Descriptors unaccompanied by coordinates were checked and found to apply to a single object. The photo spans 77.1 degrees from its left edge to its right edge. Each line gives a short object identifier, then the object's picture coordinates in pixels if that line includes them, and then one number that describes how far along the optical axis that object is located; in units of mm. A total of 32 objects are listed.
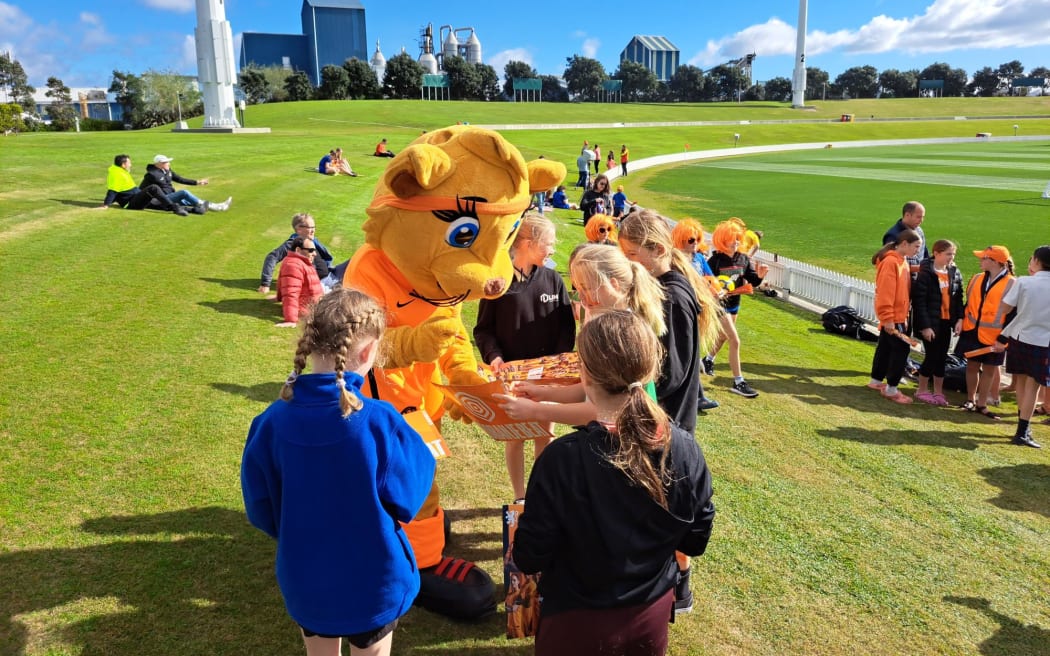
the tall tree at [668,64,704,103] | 137125
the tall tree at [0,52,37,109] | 89375
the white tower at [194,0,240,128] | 45125
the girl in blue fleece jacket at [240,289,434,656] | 2350
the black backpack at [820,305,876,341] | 11141
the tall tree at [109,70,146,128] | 80000
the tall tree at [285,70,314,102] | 93312
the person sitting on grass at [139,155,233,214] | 14609
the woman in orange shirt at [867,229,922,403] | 7961
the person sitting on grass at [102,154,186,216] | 14242
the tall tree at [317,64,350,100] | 93000
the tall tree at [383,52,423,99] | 100562
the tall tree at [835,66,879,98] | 140500
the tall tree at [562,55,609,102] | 142125
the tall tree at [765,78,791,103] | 136125
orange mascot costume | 3824
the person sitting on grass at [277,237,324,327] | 8938
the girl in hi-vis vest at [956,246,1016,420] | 7648
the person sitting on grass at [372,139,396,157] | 32781
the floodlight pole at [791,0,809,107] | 112688
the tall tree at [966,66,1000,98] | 144875
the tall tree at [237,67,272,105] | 92625
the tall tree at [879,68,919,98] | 139375
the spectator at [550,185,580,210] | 24953
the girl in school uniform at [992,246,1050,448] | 6715
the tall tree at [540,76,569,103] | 145375
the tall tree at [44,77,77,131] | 69131
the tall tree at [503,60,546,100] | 132375
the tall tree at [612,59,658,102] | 138500
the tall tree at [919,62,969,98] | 142500
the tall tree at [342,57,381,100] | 96312
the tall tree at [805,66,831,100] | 145250
